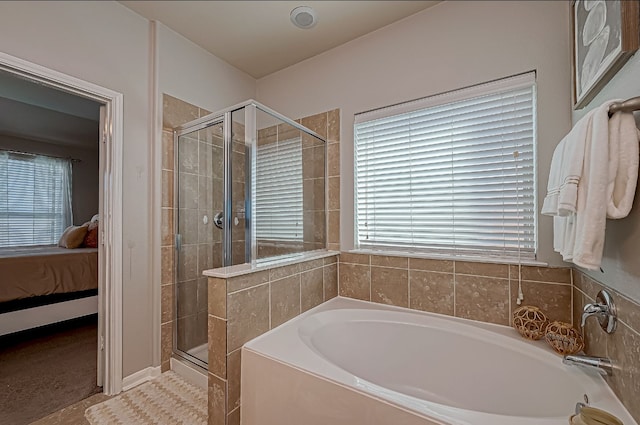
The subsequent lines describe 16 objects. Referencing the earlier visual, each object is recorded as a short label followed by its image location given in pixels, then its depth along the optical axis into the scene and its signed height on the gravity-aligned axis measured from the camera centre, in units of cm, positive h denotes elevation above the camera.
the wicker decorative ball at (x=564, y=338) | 124 -60
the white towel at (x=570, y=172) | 93 +15
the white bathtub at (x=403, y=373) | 96 -73
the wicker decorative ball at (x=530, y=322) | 138 -57
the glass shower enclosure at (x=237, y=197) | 165 +12
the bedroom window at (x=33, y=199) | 397 +27
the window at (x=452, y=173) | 154 +26
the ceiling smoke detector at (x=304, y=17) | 181 +138
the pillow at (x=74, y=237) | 354 -29
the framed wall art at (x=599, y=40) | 86 +64
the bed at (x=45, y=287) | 251 -73
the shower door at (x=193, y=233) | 203 -14
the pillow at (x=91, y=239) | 359 -32
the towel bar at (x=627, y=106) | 80 +33
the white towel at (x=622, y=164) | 83 +15
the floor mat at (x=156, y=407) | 151 -116
